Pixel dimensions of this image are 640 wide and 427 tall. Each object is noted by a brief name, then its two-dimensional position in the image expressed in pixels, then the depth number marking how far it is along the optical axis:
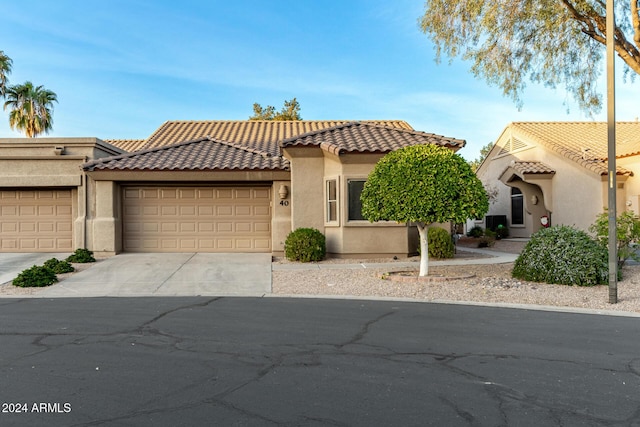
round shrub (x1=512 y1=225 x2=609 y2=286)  11.25
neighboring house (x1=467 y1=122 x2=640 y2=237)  20.11
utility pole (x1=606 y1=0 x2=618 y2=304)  9.39
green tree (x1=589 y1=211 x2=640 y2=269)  12.23
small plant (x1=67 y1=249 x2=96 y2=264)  15.06
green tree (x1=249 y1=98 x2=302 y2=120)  39.94
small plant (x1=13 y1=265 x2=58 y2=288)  11.62
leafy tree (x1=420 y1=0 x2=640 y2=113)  14.65
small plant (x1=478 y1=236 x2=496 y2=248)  22.17
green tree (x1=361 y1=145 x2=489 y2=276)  11.48
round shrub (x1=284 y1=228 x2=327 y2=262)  15.24
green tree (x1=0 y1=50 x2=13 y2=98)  29.55
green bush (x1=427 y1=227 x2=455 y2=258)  16.08
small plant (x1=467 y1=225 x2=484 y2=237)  25.28
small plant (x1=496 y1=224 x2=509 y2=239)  25.77
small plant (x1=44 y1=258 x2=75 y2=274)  13.23
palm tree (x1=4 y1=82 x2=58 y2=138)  31.94
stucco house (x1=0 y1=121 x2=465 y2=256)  16.50
